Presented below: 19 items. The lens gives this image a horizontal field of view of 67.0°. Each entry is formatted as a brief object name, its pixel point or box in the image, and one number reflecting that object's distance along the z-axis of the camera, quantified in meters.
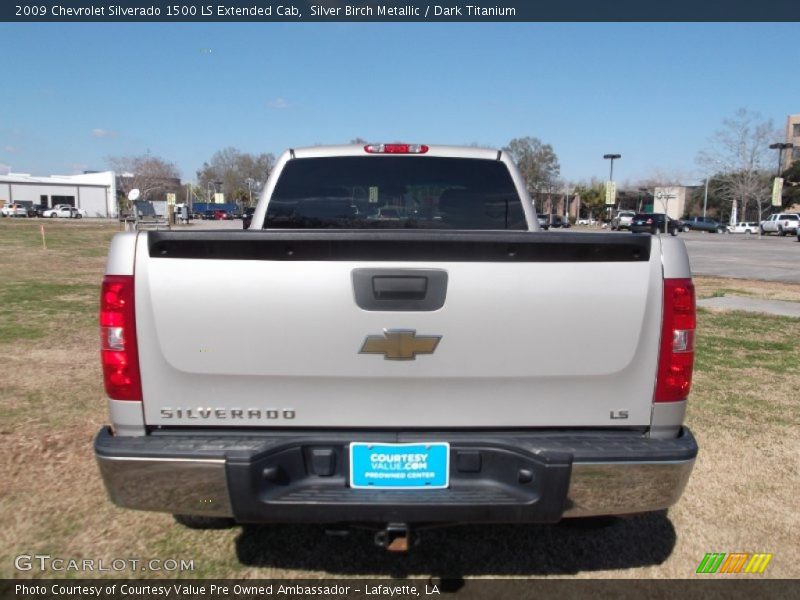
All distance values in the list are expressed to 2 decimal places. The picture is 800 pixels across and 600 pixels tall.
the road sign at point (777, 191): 46.84
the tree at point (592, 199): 84.31
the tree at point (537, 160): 72.50
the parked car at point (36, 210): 72.75
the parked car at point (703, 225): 61.91
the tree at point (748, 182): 66.79
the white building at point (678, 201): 86.63
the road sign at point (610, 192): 50.83
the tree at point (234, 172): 88.50
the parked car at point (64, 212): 74.50
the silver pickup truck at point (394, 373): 2.13
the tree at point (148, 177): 76.25
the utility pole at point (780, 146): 54.88
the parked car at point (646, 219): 40.59
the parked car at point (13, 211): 68.06
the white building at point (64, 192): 89.00
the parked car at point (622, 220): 52.47
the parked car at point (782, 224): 51.20
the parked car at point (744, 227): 59.94
